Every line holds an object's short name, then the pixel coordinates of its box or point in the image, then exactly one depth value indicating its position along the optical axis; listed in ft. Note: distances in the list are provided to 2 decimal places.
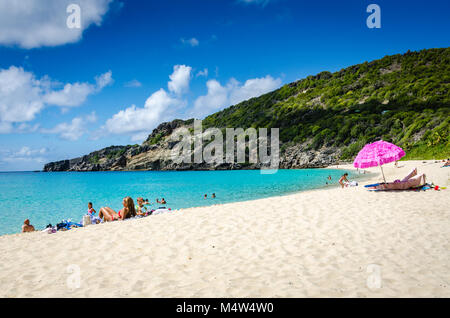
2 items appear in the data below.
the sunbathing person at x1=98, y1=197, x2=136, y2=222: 35.88
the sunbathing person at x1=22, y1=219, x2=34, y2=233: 36.20
